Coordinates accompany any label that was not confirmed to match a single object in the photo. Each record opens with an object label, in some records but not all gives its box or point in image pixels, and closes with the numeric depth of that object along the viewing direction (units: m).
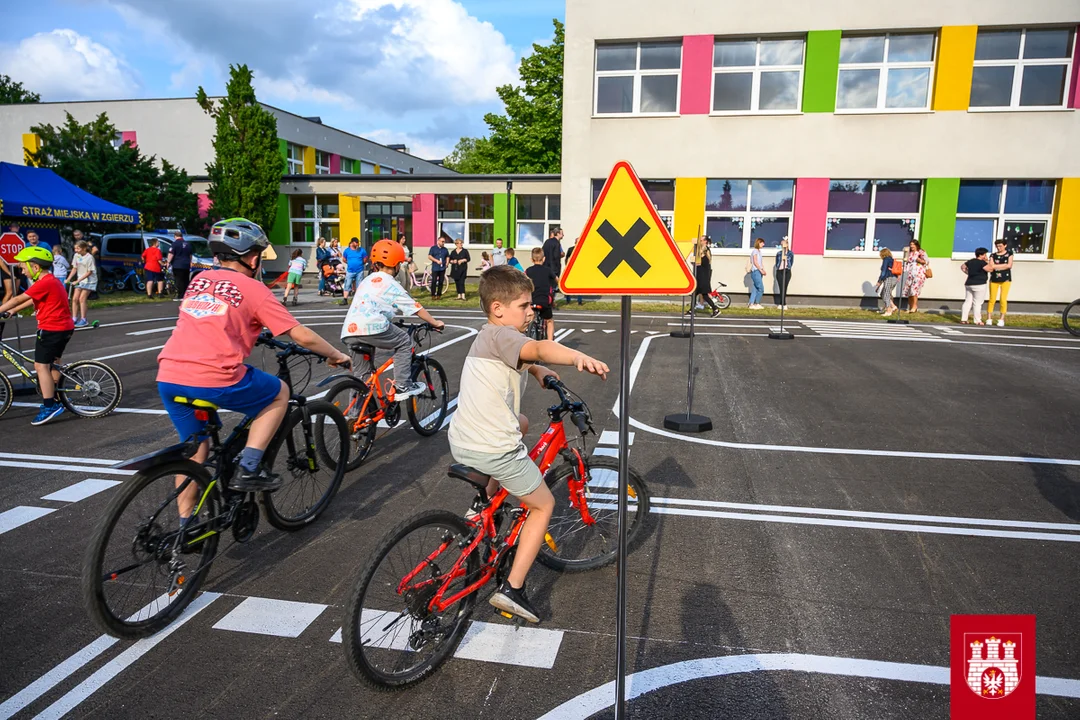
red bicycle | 2.99
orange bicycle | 6.11
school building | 20.89
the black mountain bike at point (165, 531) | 3.31
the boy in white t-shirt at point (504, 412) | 3.32
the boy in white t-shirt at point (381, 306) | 6.49
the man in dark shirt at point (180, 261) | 21.53
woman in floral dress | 19.67
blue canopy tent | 20.72
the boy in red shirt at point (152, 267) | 22.36
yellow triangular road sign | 3.08
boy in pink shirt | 3.87
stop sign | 13.56
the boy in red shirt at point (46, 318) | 7.68
